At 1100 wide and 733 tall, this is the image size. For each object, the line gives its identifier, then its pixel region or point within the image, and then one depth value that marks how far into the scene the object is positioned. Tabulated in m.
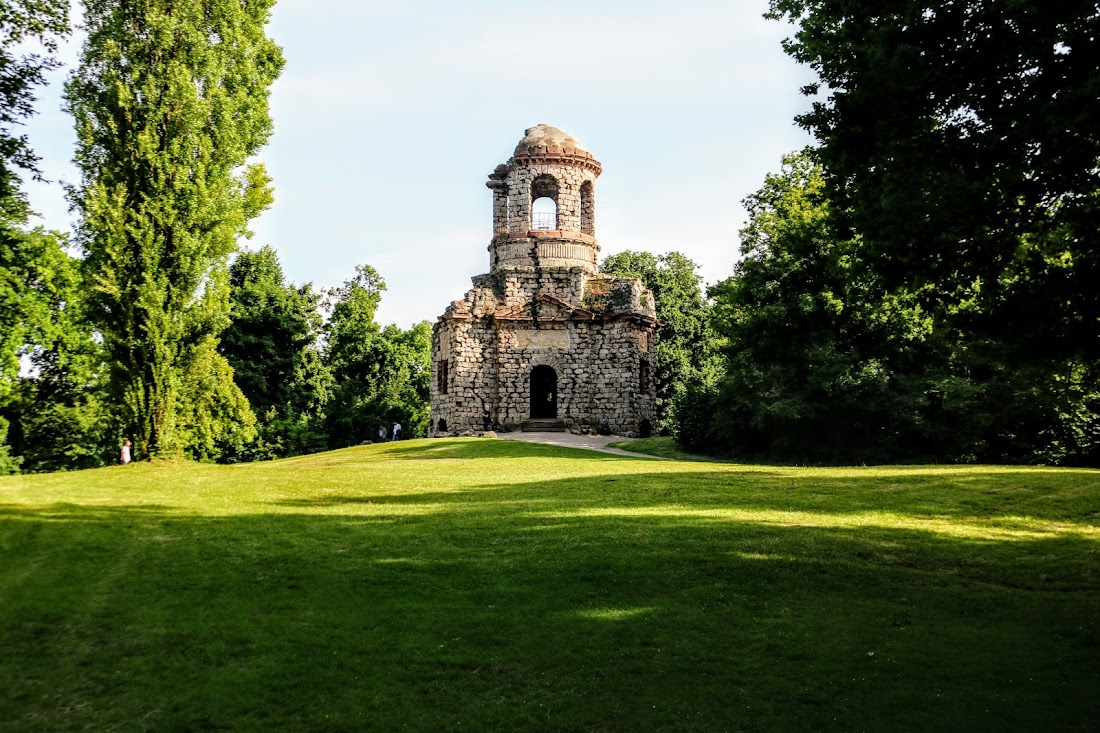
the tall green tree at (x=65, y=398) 34.41
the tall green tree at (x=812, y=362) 26.02
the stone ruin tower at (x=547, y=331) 36.47
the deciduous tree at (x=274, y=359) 42.88
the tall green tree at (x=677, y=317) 49.25
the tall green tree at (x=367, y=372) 47.53
